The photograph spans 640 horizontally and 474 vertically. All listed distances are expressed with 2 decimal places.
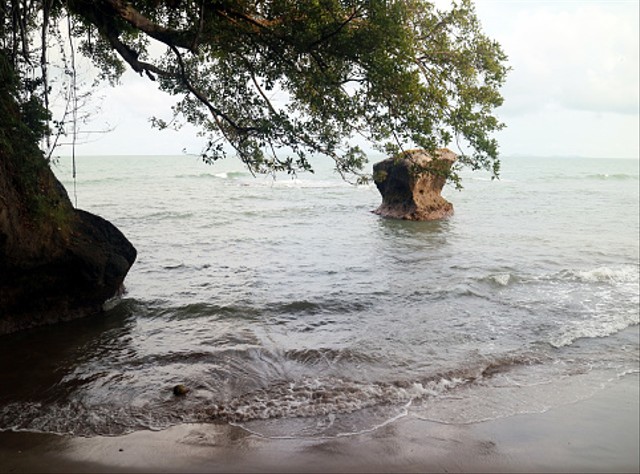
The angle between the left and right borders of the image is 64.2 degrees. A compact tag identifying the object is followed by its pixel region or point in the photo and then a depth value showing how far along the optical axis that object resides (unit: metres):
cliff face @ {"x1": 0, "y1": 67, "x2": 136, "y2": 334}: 7.18
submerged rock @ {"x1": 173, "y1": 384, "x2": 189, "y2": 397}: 5.98
